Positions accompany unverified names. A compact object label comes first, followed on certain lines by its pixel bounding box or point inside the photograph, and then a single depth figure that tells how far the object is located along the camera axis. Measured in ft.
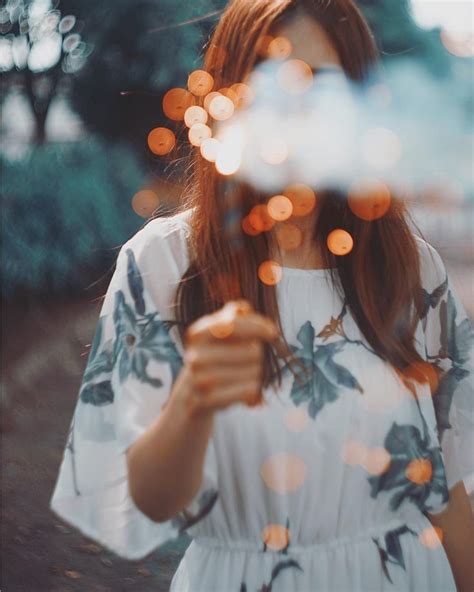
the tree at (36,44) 30.09
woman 4.75
